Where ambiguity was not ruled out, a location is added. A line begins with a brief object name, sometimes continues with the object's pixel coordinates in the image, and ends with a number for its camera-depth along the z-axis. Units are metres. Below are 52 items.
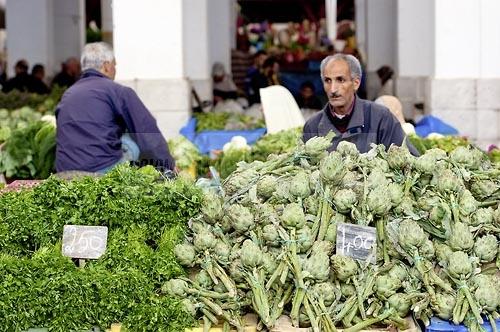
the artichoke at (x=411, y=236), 7.09
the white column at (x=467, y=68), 18.83
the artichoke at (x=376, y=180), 7.42
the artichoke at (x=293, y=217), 7.30
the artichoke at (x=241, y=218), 7.44
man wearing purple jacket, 11.24
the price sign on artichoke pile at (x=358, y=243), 7.20
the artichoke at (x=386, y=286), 7.05
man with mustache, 10.01
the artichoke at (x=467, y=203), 7.39
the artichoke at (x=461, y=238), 7.18
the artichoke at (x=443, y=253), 7.21
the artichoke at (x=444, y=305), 7.03
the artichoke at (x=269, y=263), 7.24
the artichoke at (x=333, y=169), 7.44
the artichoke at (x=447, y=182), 7.47
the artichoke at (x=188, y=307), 7.27
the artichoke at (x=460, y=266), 7.07
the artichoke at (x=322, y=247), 7.22
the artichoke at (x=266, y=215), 7.44
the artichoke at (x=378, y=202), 7.24
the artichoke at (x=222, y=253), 7.43
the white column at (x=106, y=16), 43.51
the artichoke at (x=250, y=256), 7.19
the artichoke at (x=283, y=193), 7.64
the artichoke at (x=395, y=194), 7.37
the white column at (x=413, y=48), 23.85
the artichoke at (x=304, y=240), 7.28
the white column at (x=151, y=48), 19.15
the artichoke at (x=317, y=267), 7.10
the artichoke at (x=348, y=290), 7.21
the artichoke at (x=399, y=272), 7.17
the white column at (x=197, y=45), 23.54
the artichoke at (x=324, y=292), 7.08
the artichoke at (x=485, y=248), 7.28
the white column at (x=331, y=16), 31.62
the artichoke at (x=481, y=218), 7.45
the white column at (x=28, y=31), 31.13
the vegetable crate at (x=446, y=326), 7.02
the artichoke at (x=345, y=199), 7.32
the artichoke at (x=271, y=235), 7.30
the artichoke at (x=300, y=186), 7.55
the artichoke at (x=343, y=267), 7.12
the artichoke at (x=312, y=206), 7.52
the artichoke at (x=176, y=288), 7.33
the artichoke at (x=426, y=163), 7.63
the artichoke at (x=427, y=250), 7.18
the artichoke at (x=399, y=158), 7.73
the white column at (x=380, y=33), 28.99
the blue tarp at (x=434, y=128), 18.16
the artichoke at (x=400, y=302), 7.06
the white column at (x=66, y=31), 34.38
